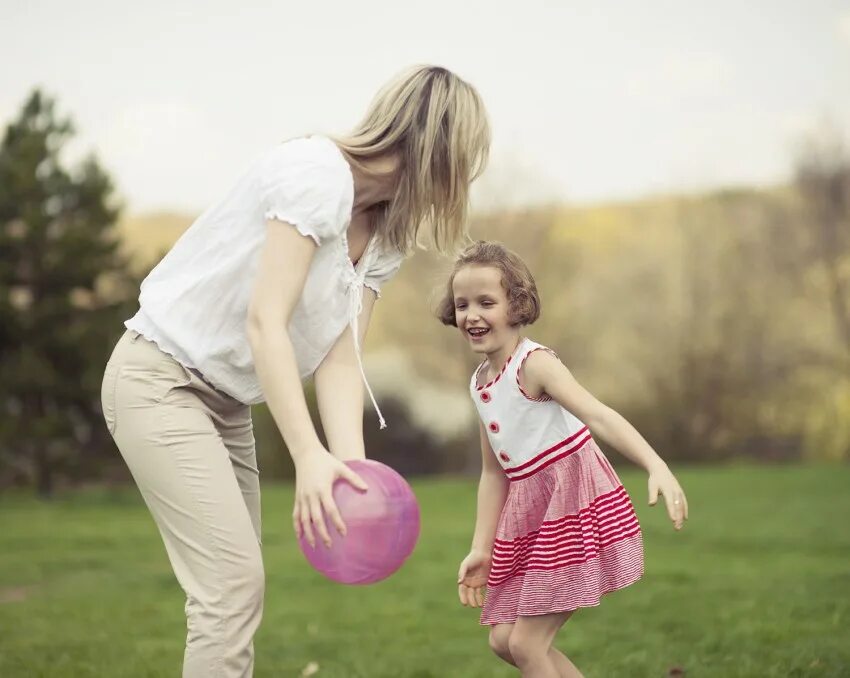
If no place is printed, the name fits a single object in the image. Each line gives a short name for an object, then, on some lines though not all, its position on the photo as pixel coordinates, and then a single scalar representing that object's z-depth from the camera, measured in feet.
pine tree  53.21
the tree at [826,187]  77.41
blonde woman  8.56
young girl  11.41
